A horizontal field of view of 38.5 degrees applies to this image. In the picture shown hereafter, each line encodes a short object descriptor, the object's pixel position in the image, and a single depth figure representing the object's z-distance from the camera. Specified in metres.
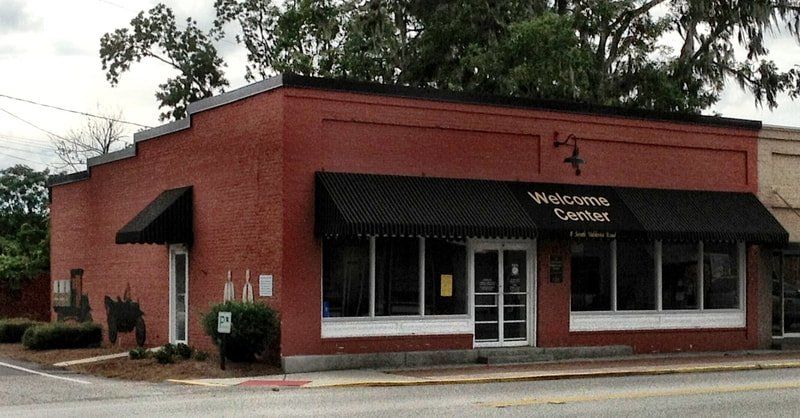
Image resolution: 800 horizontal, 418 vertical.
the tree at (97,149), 64.25
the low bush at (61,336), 26.30
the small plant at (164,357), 21.73
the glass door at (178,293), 24.98
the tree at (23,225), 38.12
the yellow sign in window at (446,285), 22.83
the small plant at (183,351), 22.37
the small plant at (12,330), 29.00
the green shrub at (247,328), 20.55
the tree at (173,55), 44.81
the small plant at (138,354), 22.62
